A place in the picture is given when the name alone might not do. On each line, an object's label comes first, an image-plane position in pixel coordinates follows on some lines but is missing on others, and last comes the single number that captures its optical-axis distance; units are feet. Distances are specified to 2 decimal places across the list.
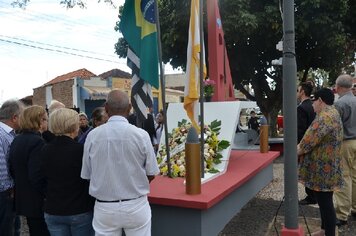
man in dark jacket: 20.61
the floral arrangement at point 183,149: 16.35
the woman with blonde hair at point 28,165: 11.57
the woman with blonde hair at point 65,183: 10.15
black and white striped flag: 14.75
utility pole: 13.10
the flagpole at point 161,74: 14.32
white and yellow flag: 14.94
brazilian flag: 14.73
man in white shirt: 9.56
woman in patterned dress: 14.10
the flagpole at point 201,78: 14.99
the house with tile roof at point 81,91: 84.07
